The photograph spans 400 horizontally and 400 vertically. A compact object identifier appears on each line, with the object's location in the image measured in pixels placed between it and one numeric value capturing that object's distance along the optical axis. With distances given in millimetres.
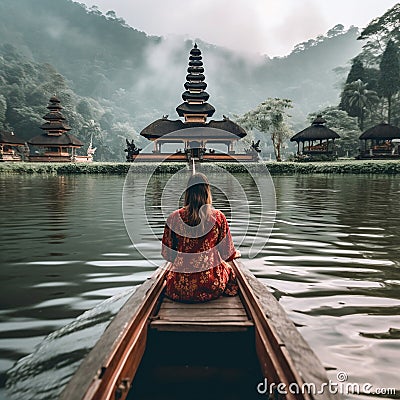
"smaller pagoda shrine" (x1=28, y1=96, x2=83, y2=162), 44781
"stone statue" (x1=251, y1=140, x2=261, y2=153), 41669
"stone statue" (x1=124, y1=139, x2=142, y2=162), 41344
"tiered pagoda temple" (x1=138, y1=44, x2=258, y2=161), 40750
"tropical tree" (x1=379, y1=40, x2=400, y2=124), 47531
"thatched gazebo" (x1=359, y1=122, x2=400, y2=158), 37969
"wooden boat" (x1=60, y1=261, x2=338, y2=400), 2119
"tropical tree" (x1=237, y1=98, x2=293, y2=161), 49875
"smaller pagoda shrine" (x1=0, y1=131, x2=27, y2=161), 45078
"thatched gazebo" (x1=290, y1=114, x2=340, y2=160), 40750
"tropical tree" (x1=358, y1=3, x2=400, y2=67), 51812
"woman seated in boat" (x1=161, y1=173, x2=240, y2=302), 3543
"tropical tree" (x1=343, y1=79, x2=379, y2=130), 49062
